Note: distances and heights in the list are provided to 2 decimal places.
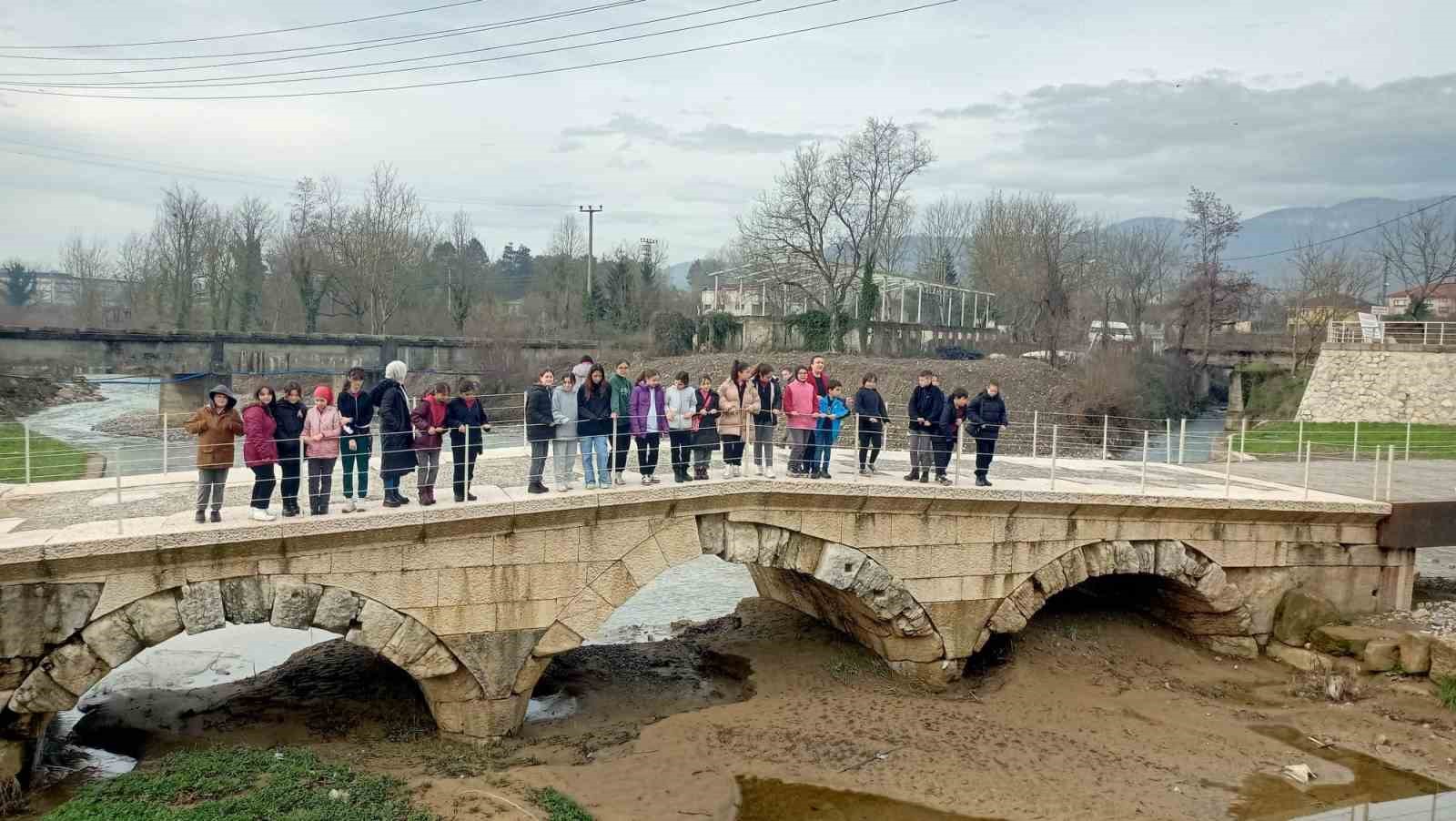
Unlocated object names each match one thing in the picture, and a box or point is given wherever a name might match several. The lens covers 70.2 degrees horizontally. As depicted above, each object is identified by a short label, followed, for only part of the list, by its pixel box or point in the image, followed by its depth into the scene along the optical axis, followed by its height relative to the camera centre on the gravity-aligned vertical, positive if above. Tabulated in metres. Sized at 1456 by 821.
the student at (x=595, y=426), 11.73 -0.97
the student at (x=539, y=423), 11.43 -0.92
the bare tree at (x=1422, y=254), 56.50 +6.20
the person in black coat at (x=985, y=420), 13.23 -0.88
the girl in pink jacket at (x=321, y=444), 10.39 -1.10
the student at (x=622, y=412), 12.06 -0.85
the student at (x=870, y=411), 12.98 -0.81
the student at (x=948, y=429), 13.16 -1.00
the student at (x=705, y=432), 12.30 -1.05
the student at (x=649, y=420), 12.15 -0.90
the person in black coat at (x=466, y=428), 11.02 -0.95
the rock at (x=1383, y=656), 13.42 -3.85
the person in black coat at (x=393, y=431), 10.70 -0.99
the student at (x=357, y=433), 10.52 -0.99
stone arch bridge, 9.35 -2.54
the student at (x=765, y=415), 12.52 -0.87
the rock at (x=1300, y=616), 14.19 -3.54
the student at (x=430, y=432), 10.85 -1.00
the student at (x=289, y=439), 10.20 -1.04
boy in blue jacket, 12.68 -0.99
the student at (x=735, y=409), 12.44 -0.77
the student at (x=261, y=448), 10.11 -1.13
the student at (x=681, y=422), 12.25 -0.94
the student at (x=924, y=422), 13.16 -0.92
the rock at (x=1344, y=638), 13.66 -3.72
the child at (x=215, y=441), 9.95 -1.06
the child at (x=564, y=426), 11.70 -0.97
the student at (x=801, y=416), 12.79 -0.86
